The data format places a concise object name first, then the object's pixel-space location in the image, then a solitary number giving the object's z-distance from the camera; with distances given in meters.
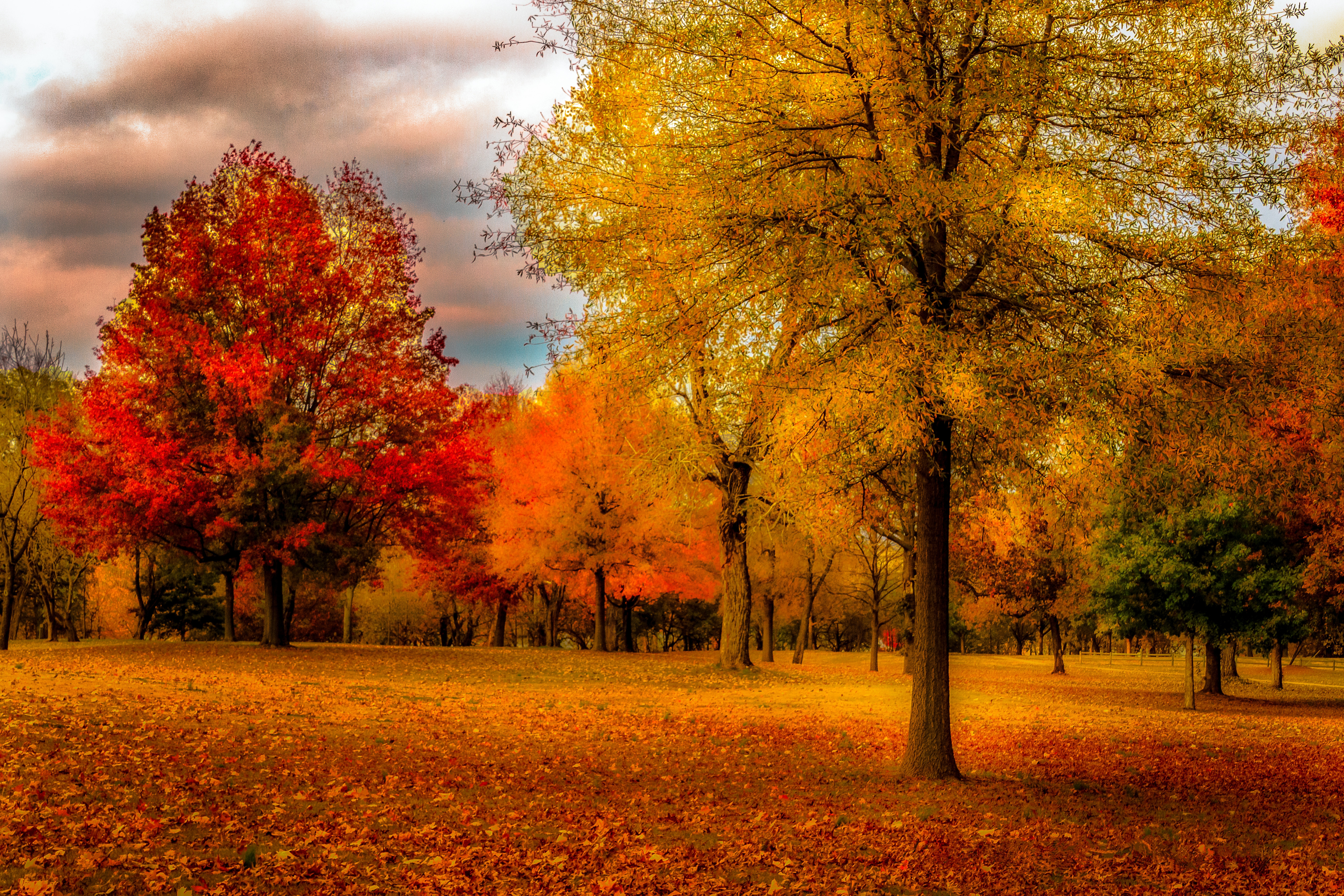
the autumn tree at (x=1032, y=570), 30.91
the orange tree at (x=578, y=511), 32.97
